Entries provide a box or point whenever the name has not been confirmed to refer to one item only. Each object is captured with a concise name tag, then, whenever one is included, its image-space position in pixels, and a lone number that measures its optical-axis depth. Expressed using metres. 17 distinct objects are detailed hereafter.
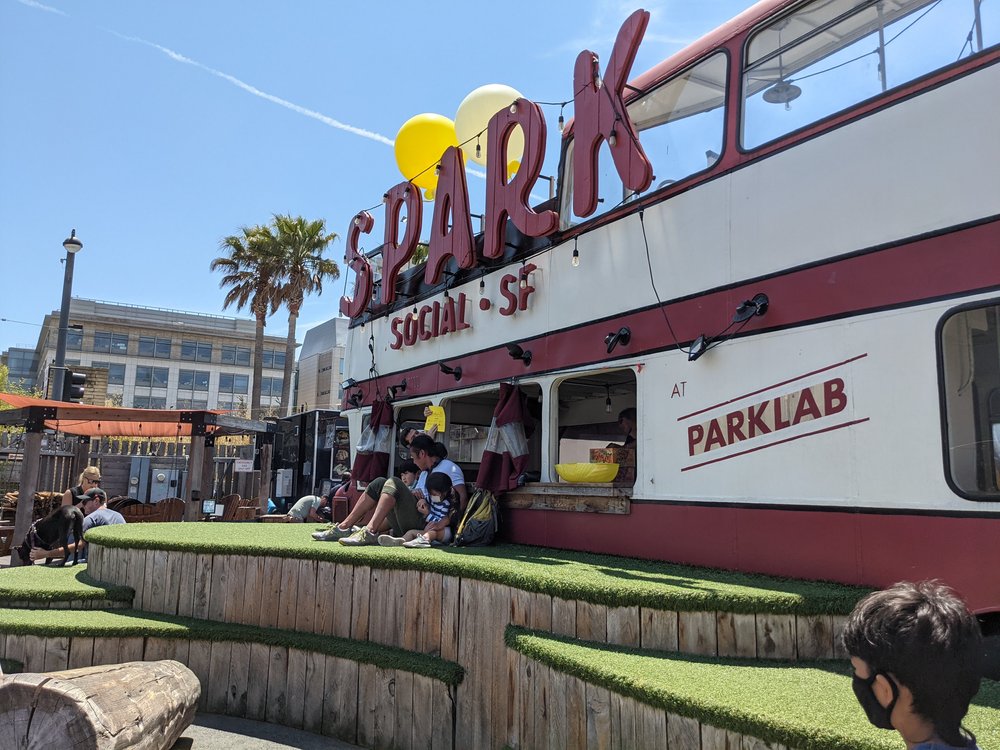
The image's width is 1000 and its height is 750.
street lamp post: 12.69
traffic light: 12.80
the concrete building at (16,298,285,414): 58.62
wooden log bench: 4.23
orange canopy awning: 11.52
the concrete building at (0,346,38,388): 76.75
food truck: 4.03
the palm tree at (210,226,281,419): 25.30
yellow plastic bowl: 6.41
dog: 8.42
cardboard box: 6.59
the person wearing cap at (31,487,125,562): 9.14
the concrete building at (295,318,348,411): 38.78
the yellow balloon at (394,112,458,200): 9.51
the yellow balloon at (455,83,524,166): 8.54
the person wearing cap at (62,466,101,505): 9.48
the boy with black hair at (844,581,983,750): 1.52
